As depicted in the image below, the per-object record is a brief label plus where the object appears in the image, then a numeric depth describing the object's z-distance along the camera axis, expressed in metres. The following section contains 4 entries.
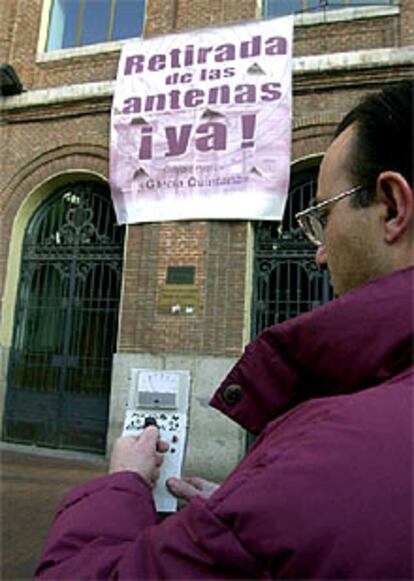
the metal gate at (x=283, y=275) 7.66
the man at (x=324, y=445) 0.68
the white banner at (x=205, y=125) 7.61
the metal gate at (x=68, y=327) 8.34
